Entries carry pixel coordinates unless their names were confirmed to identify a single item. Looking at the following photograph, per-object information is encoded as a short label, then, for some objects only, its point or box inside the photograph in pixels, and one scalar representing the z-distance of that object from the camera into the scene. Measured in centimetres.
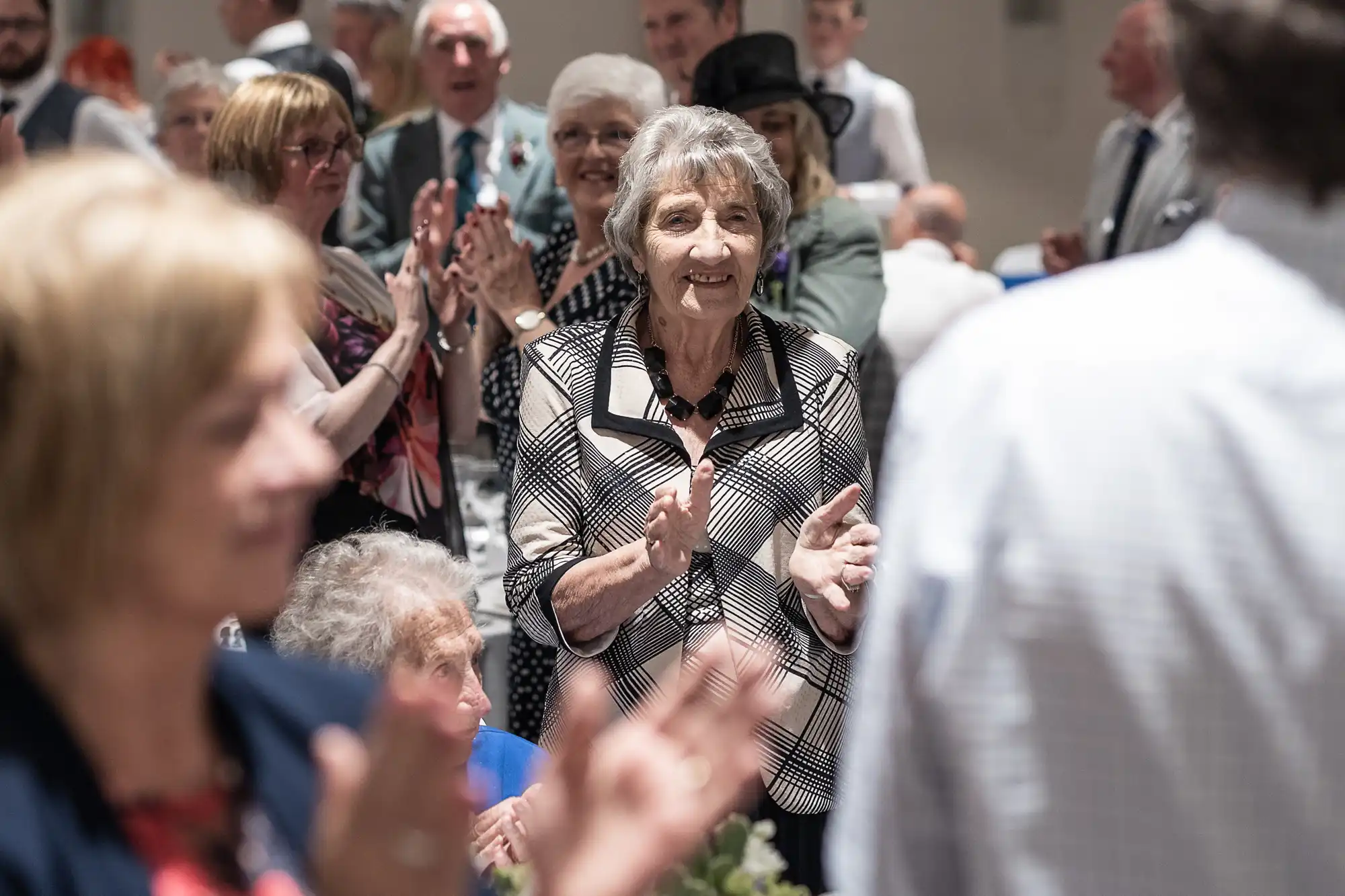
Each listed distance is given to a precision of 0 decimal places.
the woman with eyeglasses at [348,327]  305
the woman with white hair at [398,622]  239
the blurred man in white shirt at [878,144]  610
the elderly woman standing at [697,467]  250
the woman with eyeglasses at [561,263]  335
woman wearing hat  355
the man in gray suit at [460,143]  451
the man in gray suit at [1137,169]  493
